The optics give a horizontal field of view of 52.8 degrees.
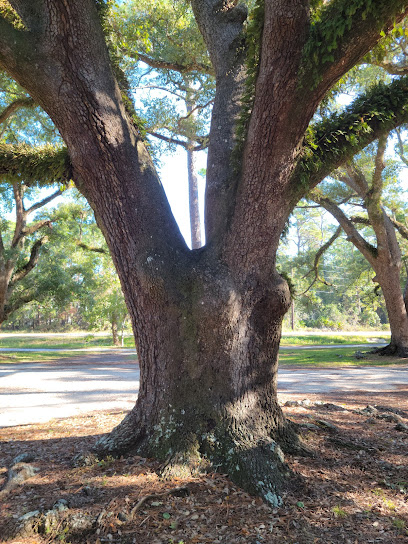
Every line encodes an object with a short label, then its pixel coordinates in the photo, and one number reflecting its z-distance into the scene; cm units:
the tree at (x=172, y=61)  850
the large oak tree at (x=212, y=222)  342
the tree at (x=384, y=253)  1510
